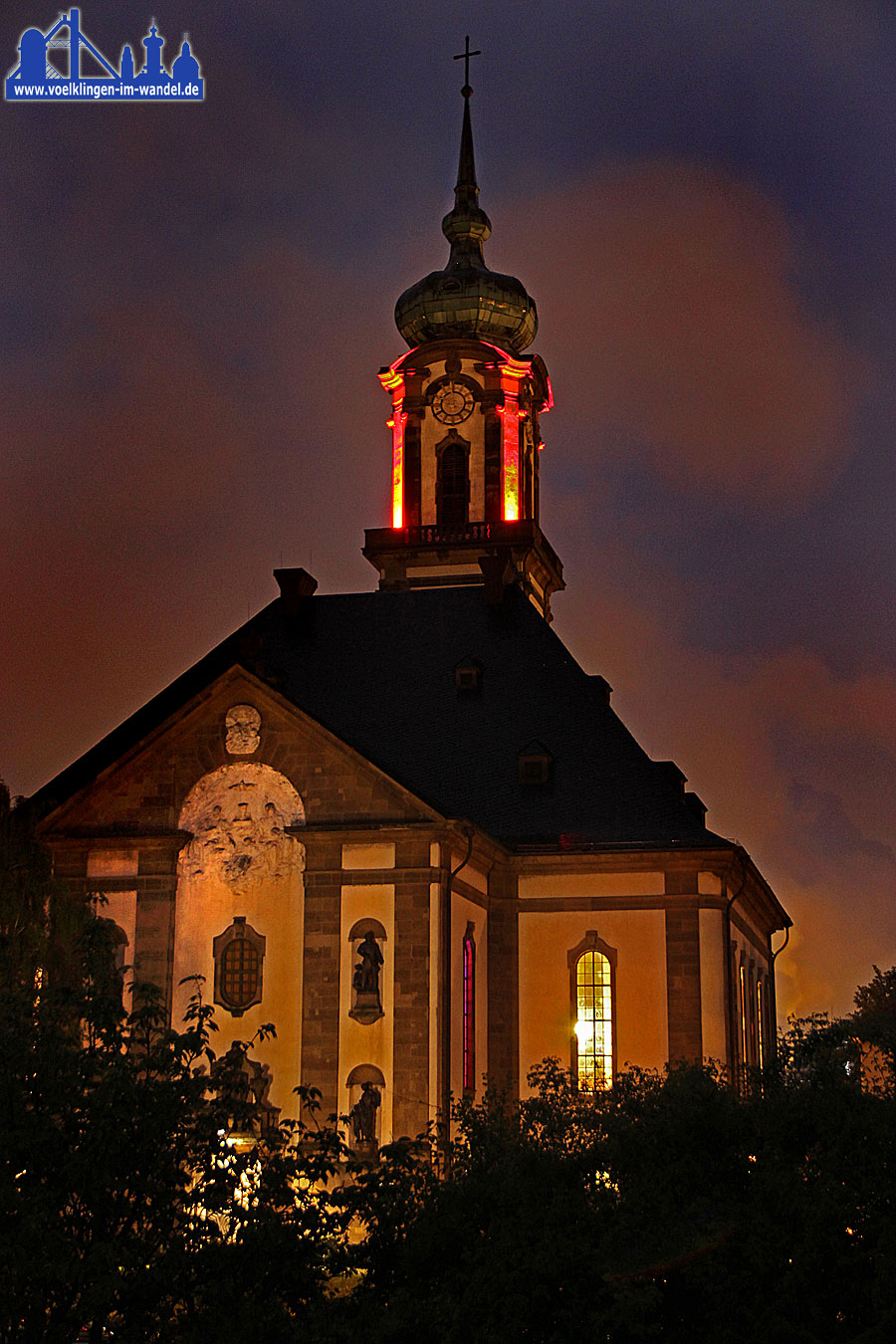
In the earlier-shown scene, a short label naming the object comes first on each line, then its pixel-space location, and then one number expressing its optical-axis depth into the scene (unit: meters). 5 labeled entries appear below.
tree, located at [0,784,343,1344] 20.86
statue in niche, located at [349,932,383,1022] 40.50
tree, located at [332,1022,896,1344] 22.05
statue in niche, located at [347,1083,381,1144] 39.66
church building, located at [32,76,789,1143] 40.97
